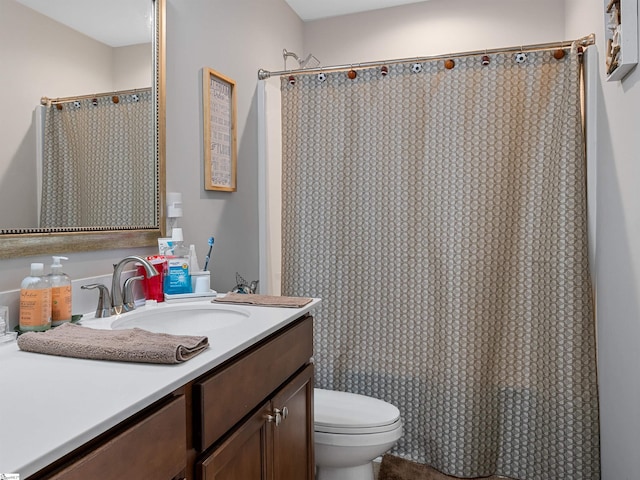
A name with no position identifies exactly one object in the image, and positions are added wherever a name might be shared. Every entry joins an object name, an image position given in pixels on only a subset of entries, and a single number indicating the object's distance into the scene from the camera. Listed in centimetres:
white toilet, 167
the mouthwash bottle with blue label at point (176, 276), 154
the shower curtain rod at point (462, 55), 182
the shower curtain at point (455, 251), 188
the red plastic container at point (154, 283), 150
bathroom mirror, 111
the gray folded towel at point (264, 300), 141
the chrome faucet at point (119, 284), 134
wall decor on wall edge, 132
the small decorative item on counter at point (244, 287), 192
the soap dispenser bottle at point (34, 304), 108
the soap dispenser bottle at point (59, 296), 115
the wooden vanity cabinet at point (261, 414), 90
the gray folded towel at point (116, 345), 84
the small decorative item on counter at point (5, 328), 103
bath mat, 201
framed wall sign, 195
